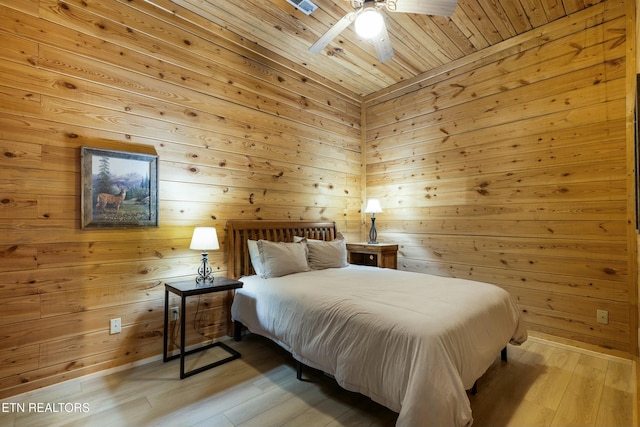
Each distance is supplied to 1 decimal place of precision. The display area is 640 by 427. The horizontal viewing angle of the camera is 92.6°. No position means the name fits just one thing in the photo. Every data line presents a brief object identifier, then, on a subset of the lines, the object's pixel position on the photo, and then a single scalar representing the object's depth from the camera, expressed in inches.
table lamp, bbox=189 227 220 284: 100.7
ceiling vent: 104.2
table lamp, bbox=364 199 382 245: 156.5
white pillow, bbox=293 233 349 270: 127.8
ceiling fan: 82.5
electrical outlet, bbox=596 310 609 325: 103.7
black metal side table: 89.4
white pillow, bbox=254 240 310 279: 112.3
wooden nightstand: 146.5
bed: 57.8
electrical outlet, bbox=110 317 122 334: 93.8
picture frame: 89.0
